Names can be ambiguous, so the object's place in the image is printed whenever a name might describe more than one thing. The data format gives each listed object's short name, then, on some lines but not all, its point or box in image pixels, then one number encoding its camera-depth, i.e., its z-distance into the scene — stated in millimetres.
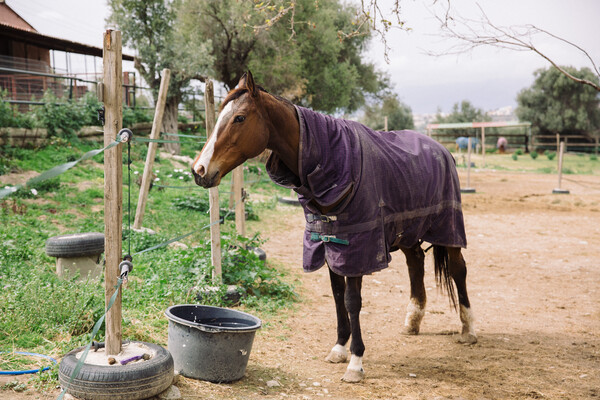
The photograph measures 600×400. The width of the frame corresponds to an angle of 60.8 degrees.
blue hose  3059
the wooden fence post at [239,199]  6078
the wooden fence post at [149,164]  7031
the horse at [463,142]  32312
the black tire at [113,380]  2666
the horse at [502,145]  34903
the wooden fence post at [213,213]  4836
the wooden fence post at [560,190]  15831
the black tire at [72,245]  5176
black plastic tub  3318
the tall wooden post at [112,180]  2746
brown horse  3125
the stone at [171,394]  2949
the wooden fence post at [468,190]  16344
